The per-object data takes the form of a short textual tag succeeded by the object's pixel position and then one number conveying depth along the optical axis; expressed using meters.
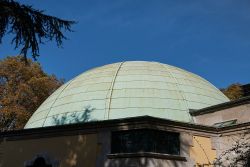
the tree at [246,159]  6.18
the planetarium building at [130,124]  11.64
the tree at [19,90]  24.03
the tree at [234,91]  23.98
